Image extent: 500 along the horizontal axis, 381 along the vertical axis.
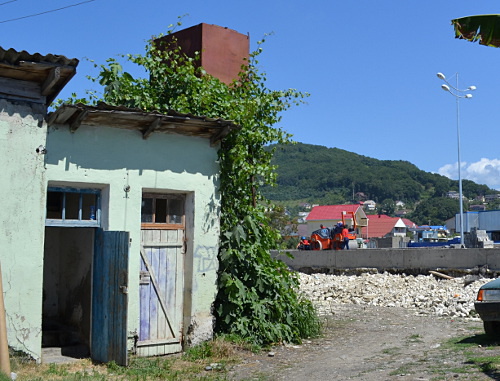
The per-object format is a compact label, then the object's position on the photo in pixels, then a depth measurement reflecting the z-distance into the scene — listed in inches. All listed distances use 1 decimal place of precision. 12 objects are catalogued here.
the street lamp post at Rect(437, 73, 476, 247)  1386.6
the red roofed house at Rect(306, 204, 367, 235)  3171.8
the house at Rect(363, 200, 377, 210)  5639.8
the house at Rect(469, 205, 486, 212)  5300.2
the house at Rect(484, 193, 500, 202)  5606.3
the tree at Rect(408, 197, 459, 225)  5002.5
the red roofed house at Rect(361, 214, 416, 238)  3476.9
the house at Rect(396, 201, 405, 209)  5834.6
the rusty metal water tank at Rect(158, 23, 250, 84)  546.6
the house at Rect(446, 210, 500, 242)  2667.3
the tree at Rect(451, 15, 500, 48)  402.3
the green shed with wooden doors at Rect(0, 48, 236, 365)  344.2
